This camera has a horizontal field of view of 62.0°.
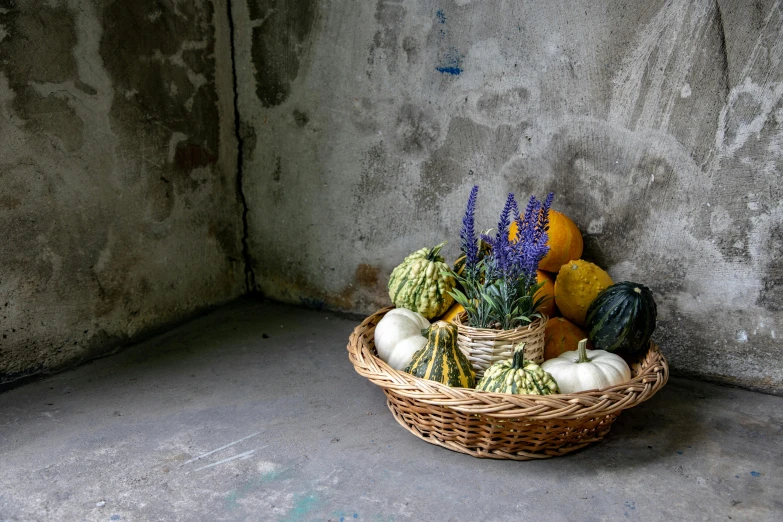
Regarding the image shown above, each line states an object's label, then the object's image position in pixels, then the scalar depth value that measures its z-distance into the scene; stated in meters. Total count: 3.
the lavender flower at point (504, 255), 2.25
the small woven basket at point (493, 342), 2.25
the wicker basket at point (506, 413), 1.97
